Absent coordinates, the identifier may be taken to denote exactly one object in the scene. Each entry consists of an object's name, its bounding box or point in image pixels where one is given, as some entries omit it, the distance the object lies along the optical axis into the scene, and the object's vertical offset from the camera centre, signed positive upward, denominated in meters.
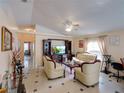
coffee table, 3.42 -0.96
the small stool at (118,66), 2.92 -0.89
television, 5.23 -0.27
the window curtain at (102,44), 4.00 +0.11
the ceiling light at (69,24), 3.31 +1.11
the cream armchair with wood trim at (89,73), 2.46 -1.00
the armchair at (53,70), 2.96 -1.05
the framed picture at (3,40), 1.56 +0.15
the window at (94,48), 4.44 -0.13
